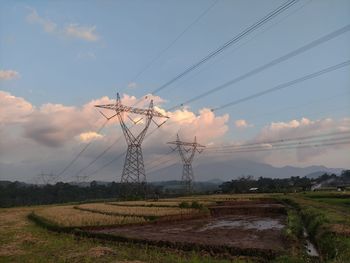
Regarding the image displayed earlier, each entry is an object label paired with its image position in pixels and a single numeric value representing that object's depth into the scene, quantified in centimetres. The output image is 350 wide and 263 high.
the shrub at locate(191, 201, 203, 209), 4787
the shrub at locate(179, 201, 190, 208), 4881
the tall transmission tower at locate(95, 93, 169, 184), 6550
